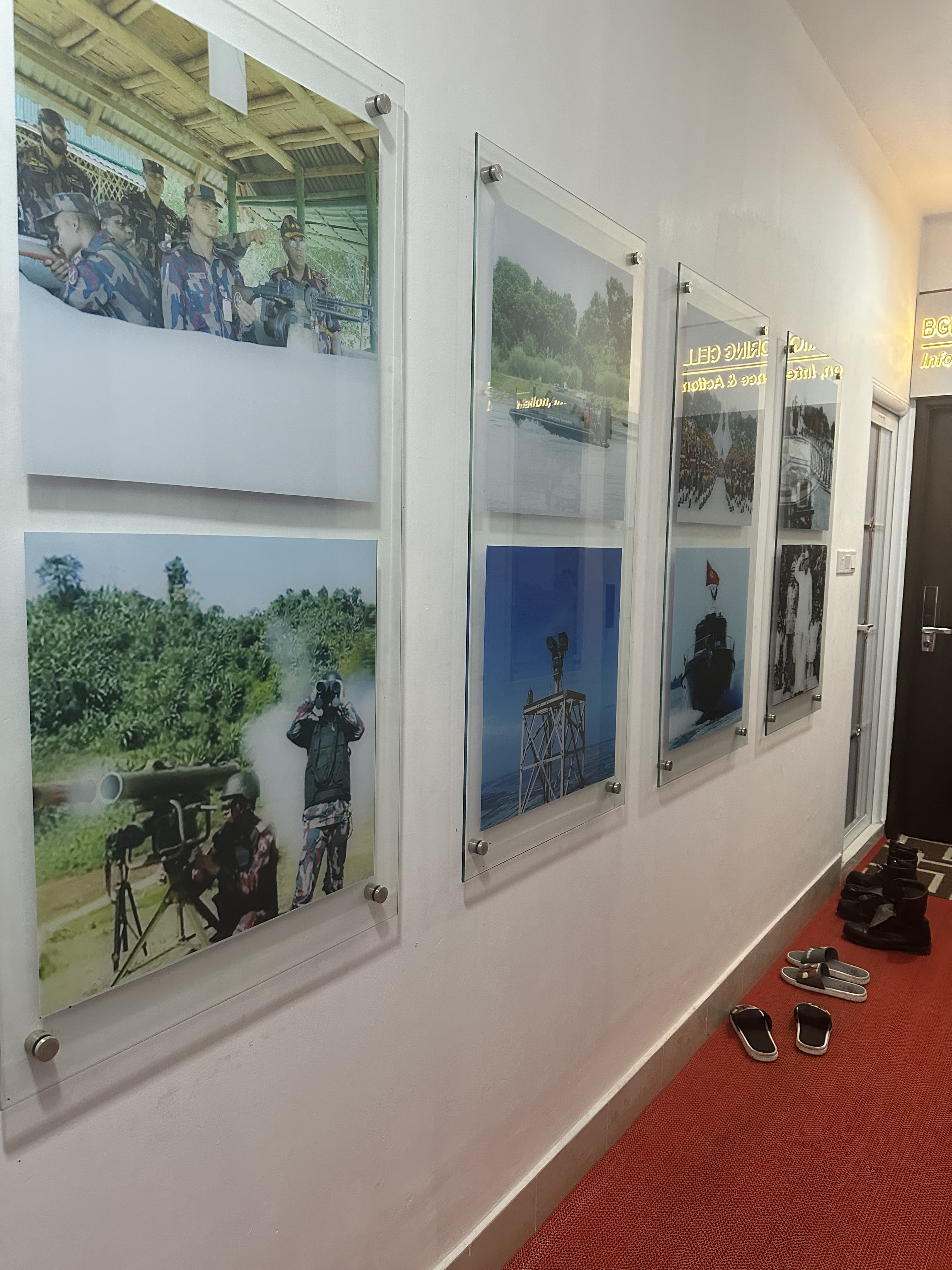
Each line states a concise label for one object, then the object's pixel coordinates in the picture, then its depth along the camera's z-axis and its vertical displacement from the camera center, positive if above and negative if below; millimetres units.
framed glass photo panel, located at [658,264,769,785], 2219 +108
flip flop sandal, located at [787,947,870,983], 3090 -1419
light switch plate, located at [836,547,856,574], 3527 +19
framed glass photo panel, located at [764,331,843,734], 2889 +120
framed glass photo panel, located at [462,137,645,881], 1554 +105
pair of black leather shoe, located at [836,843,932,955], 3342 -1348
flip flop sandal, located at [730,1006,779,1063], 2586 -1415
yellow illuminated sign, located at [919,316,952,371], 4301 +1089
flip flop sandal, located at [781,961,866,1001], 2980 -1428
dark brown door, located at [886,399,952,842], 4469 -501
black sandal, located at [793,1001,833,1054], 2646 -1424
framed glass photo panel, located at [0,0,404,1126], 923 +44
